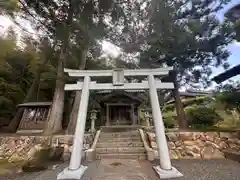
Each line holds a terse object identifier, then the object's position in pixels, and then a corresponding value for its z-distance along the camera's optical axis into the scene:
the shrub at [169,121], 14.48
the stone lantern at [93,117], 10.51
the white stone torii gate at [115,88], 4.87
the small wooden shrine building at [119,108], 14.54
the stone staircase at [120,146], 7.32
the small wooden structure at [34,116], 12.41
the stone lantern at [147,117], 12.84
